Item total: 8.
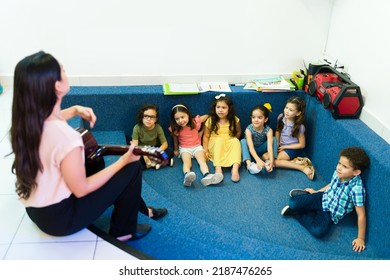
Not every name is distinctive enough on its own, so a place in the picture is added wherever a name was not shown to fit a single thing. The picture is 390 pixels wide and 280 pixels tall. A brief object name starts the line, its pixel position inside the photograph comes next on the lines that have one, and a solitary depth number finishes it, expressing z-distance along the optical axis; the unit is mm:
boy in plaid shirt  2430
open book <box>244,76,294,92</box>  3447
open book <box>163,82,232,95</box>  3381
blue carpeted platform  2146
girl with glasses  3127
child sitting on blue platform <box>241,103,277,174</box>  3184
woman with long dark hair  1549
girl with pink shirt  3195
